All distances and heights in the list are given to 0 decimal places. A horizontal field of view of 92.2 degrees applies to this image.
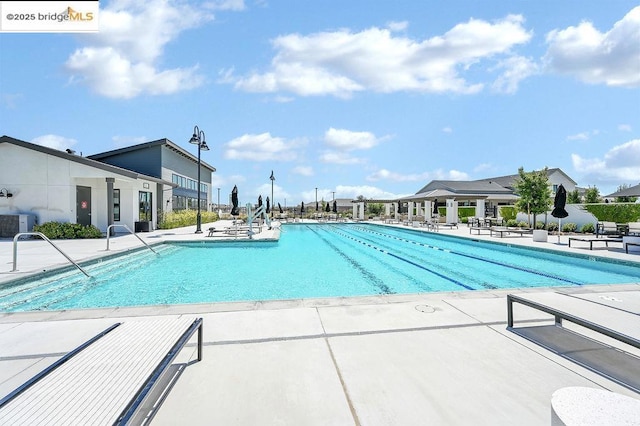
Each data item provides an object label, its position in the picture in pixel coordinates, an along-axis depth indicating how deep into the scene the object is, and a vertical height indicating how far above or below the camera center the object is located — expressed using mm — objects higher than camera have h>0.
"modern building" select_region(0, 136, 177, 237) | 13727 +1337
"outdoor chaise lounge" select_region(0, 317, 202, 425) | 1497 -1014
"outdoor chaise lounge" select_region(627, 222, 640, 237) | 13680 -777
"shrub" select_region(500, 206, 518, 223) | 24361 -129
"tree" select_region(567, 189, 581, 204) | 31344 +1401
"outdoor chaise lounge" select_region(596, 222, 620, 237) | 13227 -829
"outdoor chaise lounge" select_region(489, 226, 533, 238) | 15038 -1140
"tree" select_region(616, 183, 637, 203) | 33794 +1337
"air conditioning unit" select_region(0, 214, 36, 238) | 13273 -720
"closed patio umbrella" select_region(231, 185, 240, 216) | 19472 +787
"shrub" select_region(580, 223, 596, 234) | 17467 -992
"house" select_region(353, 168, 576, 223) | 25016 +1204
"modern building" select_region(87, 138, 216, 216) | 21297 +3361
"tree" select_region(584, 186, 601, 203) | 32062 +1660
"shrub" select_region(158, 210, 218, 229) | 19859 -691
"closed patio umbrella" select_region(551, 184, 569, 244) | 13109 +290
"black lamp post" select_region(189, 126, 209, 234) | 16531 +3790
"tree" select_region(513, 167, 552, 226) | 19391 +1213
